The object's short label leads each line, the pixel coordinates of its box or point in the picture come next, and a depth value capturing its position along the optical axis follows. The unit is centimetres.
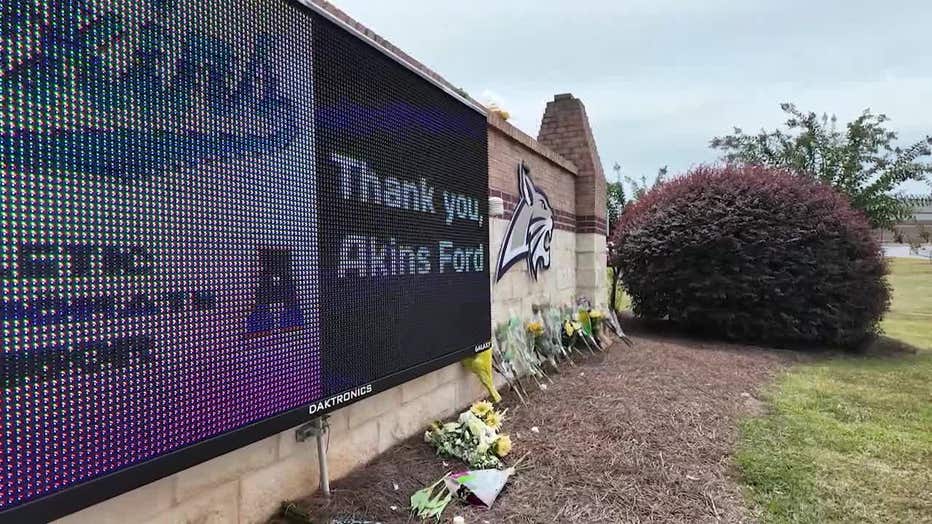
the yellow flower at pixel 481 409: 382
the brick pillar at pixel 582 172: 774
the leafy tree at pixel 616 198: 1851
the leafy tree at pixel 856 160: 1401
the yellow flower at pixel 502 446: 349
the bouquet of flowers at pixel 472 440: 342
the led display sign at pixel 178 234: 139
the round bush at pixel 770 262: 848
